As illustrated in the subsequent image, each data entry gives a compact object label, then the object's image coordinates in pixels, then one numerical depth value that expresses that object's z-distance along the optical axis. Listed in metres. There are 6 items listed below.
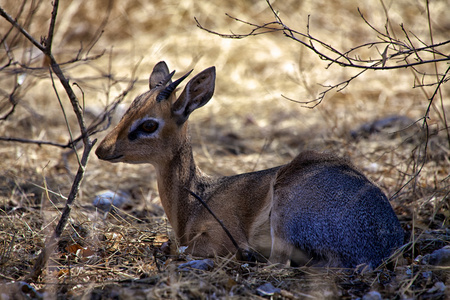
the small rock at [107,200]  10.74
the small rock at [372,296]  6.76
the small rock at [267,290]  6.81
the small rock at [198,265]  7.55
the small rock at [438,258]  7.89
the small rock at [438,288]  6.93
